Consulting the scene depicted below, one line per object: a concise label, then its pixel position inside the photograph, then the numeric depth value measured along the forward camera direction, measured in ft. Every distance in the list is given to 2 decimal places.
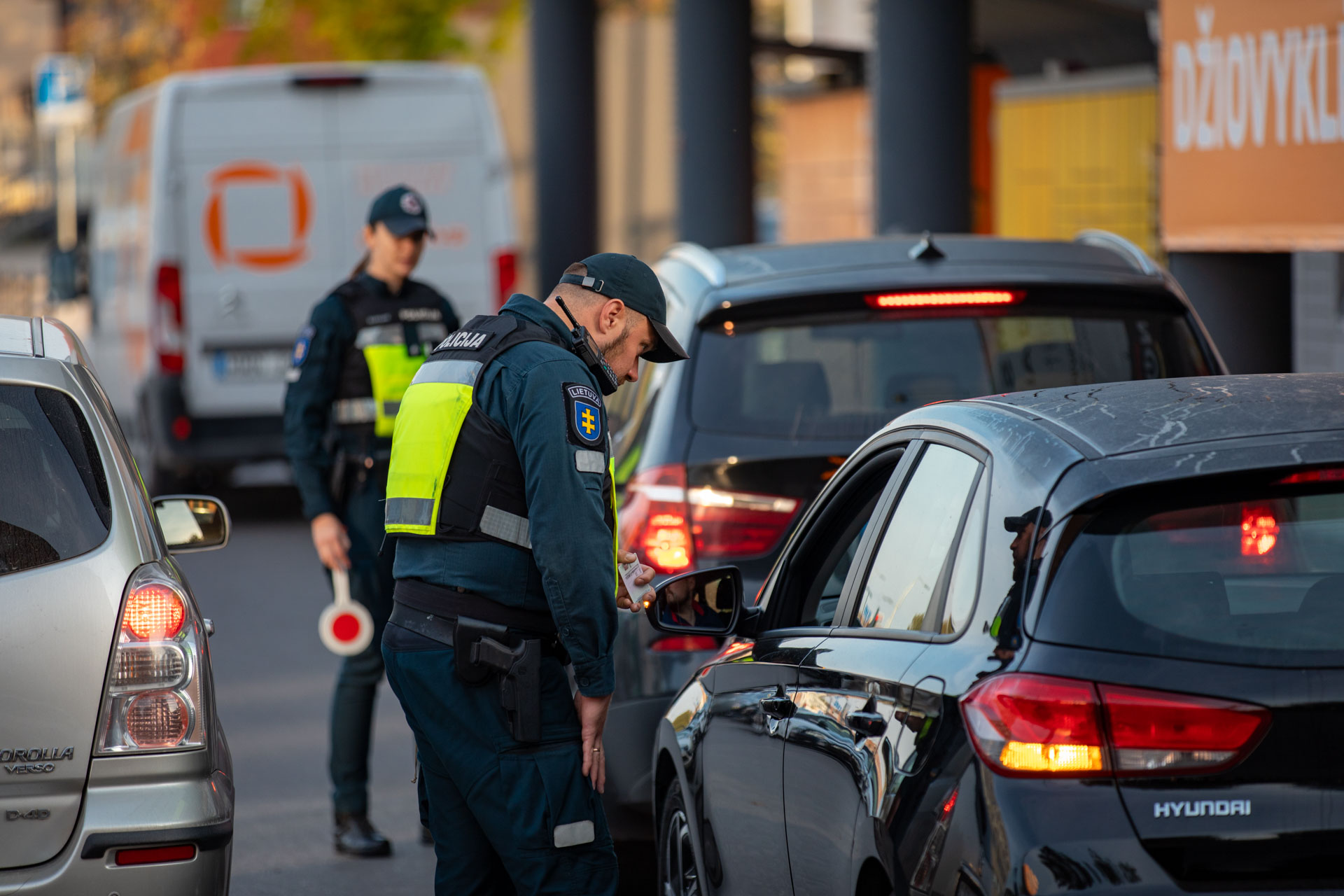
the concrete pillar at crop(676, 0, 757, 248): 96.12
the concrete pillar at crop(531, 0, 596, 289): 113.09
